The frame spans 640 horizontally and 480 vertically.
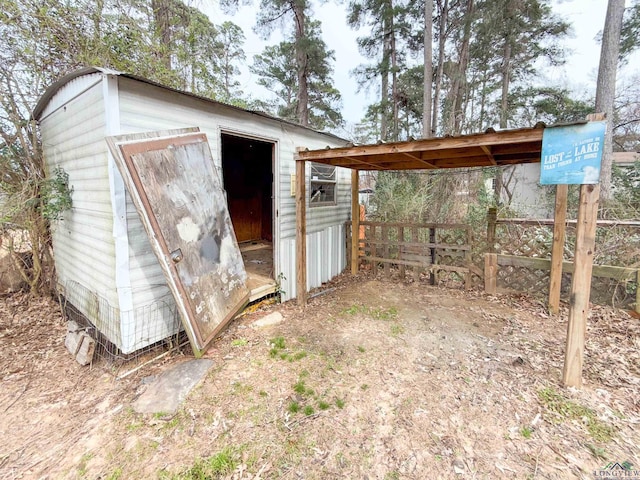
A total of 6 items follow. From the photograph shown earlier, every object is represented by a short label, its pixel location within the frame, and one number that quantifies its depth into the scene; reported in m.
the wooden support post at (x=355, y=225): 5.72
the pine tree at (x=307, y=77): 10.56
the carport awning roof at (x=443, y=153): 2.74
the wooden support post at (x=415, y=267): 5.38
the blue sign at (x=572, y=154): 2.20
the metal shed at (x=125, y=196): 2.74
